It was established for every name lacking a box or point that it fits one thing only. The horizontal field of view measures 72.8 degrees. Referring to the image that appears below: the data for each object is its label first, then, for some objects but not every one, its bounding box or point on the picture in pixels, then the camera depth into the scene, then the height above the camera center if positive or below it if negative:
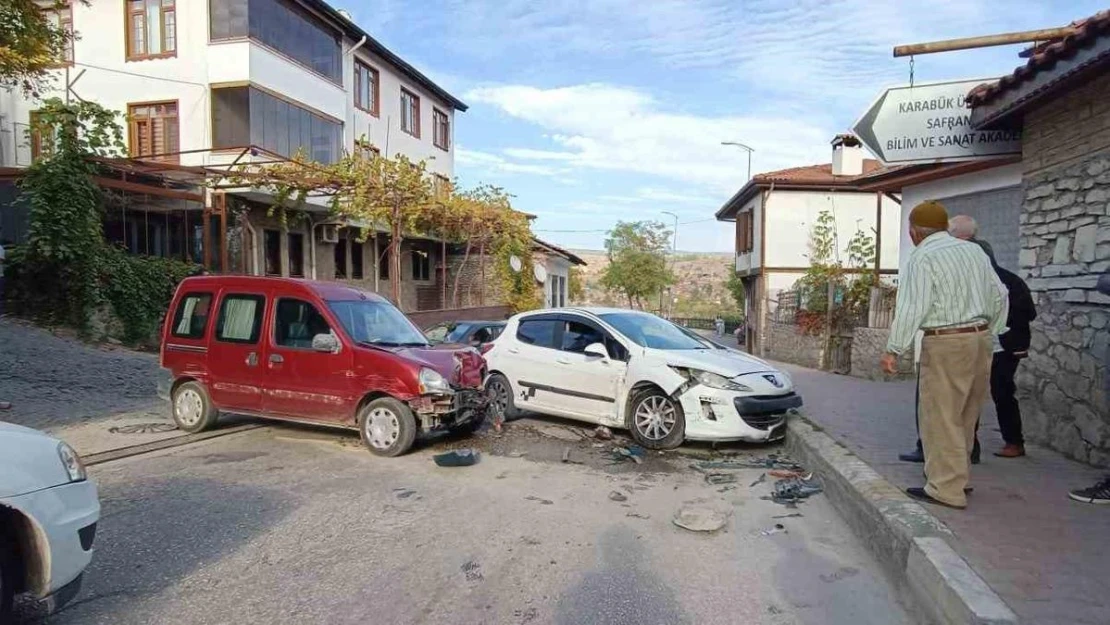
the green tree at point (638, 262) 49.97 +2.02
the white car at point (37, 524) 3.36 -1.08
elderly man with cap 4.77 -0.26
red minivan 7.86 -0.81
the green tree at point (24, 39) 9.58 +3.31
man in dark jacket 6.27 -0.51
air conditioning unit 24.83 +1.86
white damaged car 8.19 -1.02
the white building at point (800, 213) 26.91 +2.91
